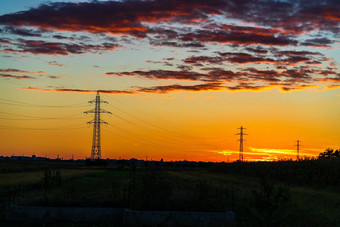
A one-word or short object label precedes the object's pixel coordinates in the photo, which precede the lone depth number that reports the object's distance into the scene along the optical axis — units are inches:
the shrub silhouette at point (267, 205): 550.9
